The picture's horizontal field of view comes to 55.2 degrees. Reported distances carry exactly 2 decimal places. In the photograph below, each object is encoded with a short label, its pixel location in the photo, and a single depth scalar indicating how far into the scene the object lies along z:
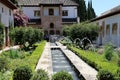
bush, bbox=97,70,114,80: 3.02
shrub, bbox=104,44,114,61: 5.46
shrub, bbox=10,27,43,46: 9.69
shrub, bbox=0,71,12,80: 3.04
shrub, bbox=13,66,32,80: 3.18
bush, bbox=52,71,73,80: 2.74
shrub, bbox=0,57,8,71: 3.89
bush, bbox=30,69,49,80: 2.72
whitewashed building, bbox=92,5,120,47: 10.17
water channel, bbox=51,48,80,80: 4.75
